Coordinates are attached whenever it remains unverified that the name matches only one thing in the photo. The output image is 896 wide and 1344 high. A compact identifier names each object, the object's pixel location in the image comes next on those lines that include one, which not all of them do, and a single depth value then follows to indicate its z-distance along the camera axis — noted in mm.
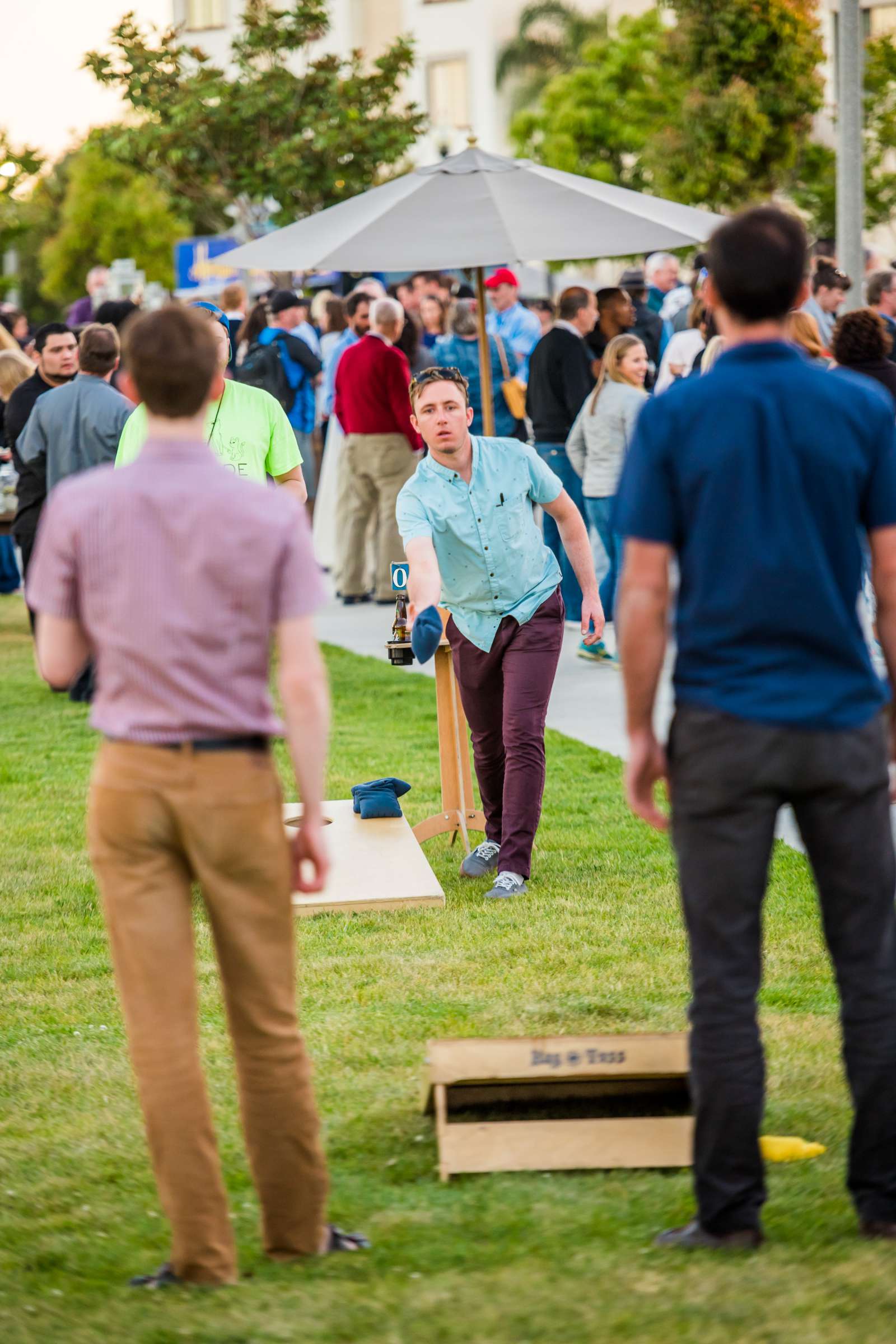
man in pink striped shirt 6168
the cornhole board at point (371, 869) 12891
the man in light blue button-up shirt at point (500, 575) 12430
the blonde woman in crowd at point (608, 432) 21953
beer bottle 13664
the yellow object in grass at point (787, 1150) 8055
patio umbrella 16766
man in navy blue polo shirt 6402
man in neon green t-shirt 13656
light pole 26687
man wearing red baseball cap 28516
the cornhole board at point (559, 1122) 8055
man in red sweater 26953
